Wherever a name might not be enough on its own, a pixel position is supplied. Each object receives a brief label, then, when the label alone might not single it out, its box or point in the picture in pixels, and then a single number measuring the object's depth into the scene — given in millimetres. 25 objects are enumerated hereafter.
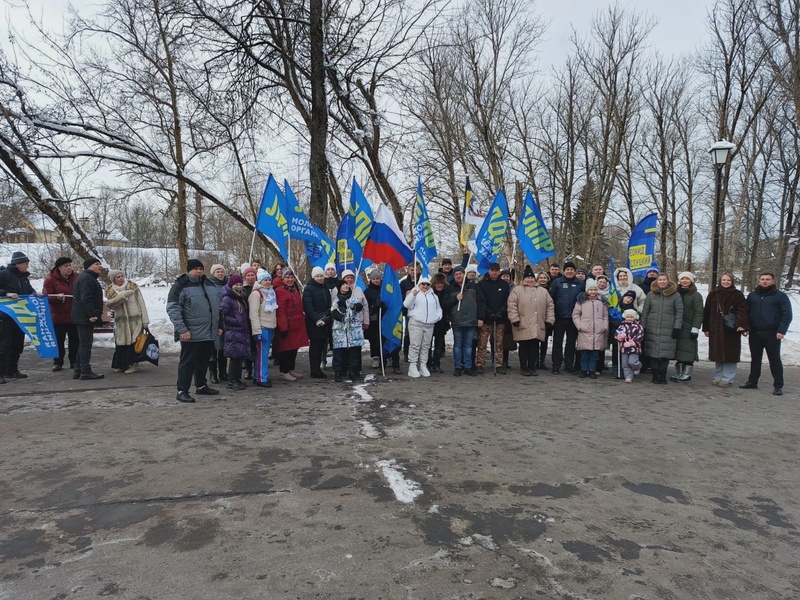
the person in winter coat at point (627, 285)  8867
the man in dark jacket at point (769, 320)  7457
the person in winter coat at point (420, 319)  8312
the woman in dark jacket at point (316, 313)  7992
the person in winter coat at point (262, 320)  7355
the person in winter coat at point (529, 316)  8672
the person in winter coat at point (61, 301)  8555
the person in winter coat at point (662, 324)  8109
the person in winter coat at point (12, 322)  7730
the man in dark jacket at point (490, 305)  8789
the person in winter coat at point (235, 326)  7113
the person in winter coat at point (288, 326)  7917
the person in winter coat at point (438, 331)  8898
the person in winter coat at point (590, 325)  8430
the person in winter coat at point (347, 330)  7879
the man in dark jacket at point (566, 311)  8867
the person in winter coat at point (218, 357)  7566
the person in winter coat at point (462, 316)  8547
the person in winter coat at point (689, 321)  8238
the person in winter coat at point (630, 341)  8281
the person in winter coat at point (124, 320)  8398
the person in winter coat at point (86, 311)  7824
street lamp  11188
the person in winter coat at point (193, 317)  6371
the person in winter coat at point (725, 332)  7840
